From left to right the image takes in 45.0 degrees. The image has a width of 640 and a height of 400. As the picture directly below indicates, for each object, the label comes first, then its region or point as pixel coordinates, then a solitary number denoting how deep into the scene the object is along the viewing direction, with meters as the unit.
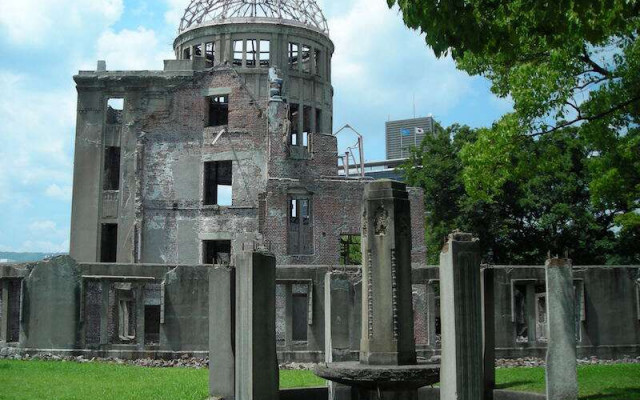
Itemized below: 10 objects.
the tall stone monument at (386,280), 9.43
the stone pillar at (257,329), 9.62
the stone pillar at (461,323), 7.96
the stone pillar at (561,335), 11.62
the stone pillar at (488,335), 12.03
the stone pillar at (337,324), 11.63
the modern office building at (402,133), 101.09
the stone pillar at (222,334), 11.32
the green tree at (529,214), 33.84
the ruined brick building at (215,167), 28.39
